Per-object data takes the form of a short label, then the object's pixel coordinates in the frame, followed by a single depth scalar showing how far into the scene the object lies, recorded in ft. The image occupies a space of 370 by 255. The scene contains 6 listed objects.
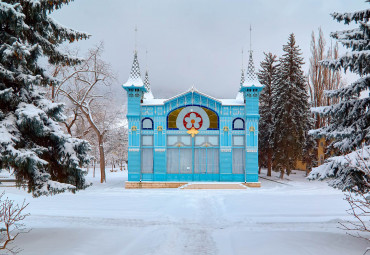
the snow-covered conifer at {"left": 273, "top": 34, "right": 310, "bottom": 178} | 89.15
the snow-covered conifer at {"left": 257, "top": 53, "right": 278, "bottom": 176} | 99.60
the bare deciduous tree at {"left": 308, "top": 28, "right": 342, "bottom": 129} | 96.43
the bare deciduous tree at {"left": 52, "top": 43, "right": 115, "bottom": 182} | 78.38
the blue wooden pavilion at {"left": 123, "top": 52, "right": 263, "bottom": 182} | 78.07
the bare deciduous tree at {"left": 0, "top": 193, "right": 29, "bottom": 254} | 23.82
